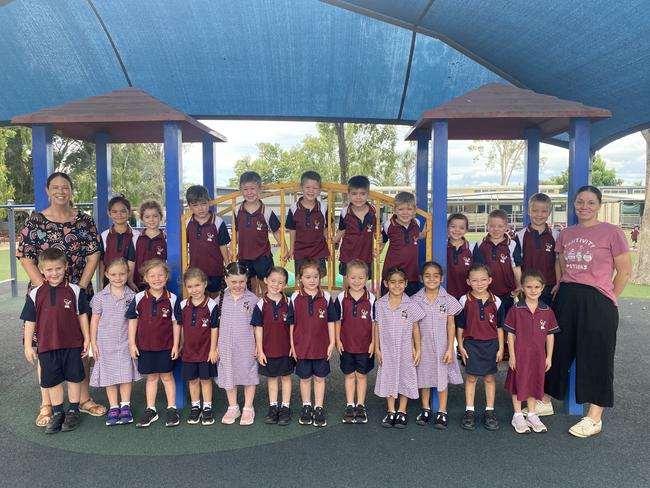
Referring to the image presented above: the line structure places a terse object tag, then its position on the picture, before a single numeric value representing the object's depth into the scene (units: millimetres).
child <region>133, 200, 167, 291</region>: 3932
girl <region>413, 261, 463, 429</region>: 3504
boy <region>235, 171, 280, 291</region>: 4105
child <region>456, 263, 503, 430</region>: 3480
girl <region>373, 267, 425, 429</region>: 3475
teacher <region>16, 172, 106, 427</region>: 3498
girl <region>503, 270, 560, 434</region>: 3416
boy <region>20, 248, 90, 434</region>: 3352
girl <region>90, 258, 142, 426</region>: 3510
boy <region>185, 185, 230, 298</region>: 3926
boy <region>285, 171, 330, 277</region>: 4188
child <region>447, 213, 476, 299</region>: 4090
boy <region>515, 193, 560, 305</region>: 3893
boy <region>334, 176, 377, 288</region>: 4117
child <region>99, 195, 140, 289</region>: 3879
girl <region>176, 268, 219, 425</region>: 3529
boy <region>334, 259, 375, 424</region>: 3514
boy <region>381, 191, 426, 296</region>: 3918
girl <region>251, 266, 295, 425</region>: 3514
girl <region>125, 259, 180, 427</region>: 3496
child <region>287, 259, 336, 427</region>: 3500
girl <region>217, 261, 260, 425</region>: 3529
